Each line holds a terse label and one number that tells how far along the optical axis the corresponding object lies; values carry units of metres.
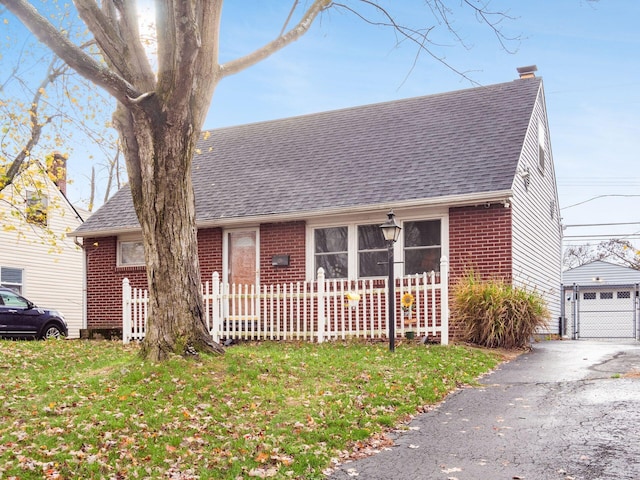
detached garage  28.31
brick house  13.98
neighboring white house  24.28
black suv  17.55
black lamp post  11.05
